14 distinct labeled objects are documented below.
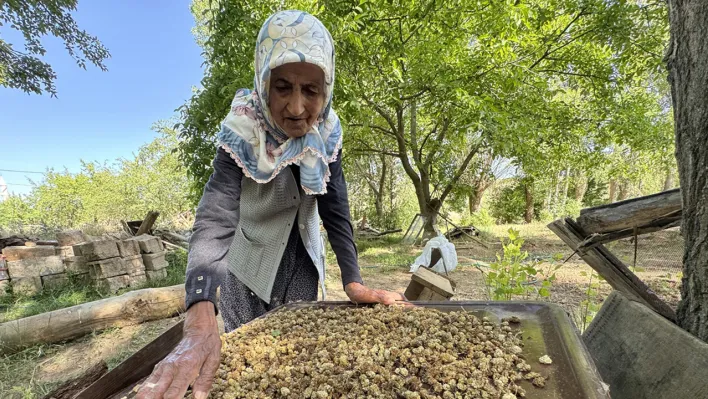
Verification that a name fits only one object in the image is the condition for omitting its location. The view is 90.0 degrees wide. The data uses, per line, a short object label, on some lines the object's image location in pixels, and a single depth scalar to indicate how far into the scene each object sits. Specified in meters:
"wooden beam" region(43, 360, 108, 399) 0.82
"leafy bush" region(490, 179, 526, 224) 15.89
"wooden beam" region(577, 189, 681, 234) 1.13
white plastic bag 4.93
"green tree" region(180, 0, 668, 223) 4.21
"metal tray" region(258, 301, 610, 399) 0.71
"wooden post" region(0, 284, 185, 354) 3.02
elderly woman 1.00
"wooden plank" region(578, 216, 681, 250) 1.16
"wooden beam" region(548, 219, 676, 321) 1.23
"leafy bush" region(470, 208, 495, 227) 12.83
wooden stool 1.64
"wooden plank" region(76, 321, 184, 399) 0.80
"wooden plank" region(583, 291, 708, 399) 0.76
